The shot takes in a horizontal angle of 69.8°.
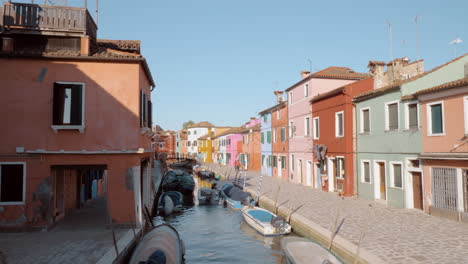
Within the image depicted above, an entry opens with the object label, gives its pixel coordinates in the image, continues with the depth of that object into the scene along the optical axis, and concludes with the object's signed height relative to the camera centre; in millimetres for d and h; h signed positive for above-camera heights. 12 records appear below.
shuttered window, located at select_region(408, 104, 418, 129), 16219 +1551
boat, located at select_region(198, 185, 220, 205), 25186 -3646
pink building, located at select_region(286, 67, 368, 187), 25953 +3062
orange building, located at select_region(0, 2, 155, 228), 12352 +1188
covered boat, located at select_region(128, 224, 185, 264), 9008 -2867
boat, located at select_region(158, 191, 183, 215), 21469 -3612
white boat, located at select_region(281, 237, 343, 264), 9633 -3183
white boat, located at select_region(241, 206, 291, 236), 15180 -3501
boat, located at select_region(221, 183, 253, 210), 22719 -3433
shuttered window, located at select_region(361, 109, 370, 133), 19919 +1594
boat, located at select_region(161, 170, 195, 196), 29438 -3214
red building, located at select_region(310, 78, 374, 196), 20953 +810
